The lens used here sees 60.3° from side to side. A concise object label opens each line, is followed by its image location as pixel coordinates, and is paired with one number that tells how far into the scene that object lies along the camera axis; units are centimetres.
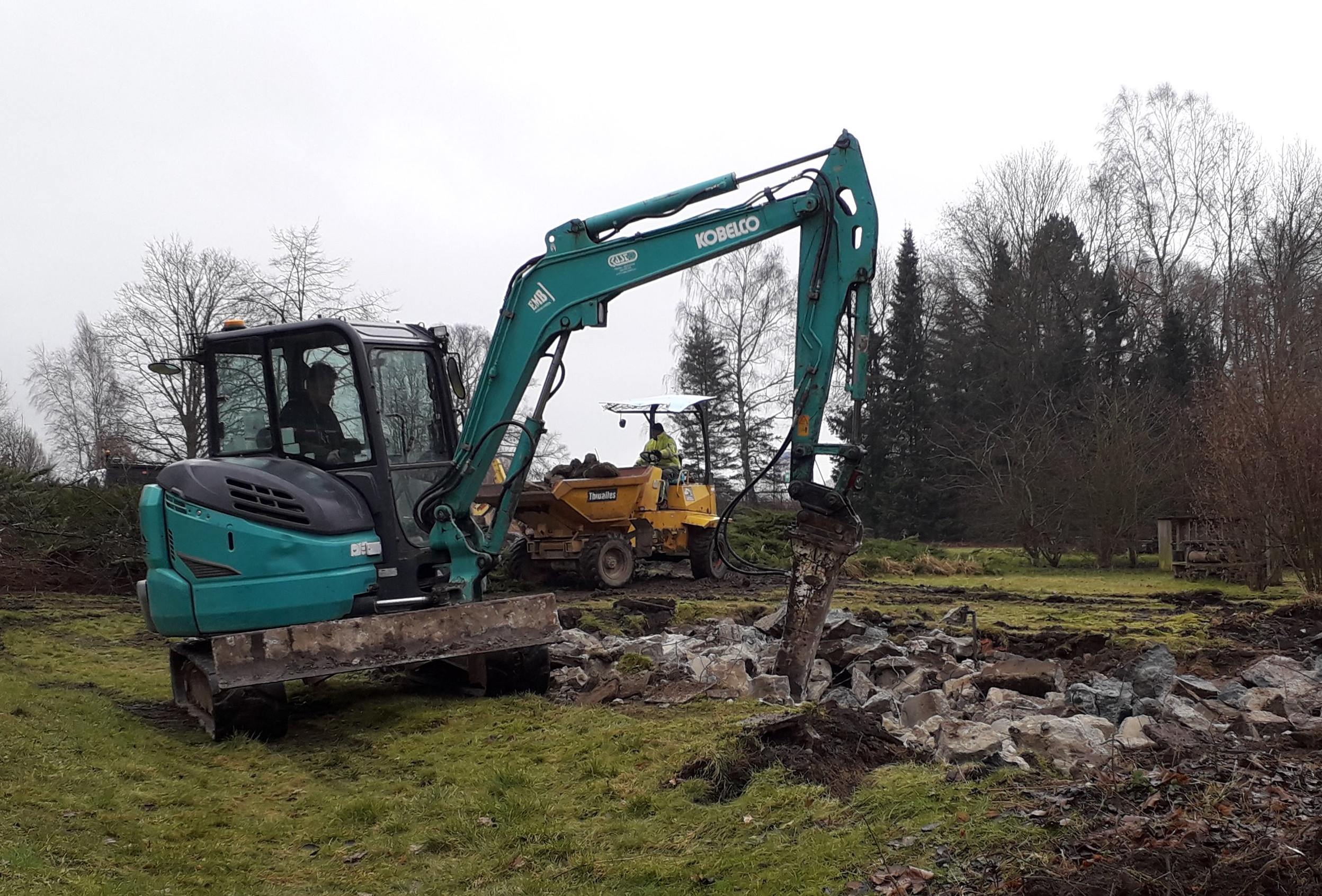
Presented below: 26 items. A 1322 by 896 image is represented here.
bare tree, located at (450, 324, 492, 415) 3378
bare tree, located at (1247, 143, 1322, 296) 3269
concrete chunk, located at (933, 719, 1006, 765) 553
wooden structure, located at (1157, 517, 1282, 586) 1825
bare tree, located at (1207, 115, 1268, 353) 3469
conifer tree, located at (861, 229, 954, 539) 3819
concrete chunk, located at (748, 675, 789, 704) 790
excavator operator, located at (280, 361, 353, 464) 840
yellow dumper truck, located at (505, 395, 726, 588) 1734
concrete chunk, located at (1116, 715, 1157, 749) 571
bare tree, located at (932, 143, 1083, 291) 3947
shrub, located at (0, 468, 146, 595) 1678
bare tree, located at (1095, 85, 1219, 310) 3700
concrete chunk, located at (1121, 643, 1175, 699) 806
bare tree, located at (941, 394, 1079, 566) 2580
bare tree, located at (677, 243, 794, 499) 4147
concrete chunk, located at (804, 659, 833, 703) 891
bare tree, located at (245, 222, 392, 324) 2416
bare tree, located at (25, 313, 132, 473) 2581
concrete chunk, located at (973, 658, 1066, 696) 840
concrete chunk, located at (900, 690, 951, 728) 732
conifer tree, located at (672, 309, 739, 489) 4172
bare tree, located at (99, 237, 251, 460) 2350
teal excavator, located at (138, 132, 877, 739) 781
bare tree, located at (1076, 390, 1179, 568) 2458
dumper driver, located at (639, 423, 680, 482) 1841
